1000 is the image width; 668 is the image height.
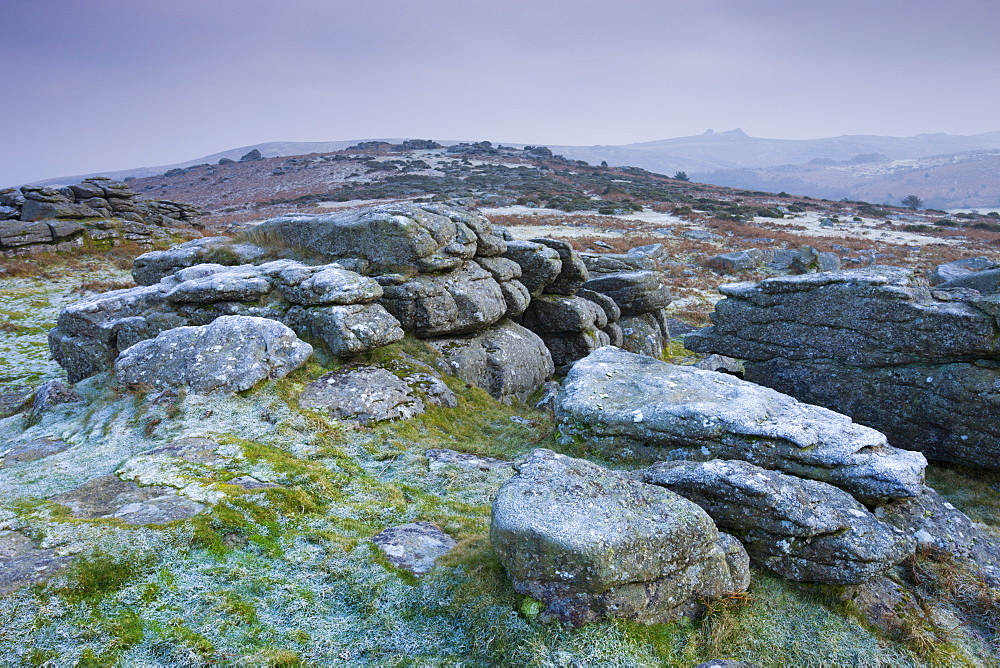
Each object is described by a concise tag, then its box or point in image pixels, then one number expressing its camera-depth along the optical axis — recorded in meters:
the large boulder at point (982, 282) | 16.86
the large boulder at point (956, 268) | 29.65
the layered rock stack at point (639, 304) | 22.50
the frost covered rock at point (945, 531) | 7.41
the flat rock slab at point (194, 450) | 8.62
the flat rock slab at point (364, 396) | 11.35
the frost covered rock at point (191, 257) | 17.36
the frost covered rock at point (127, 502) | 6.80
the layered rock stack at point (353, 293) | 13.63
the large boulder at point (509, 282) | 17.44
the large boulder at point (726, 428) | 7.61
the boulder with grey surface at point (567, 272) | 20.64
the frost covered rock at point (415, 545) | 6.43
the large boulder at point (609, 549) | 5.23
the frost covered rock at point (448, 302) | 14.84
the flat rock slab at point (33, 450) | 9.07
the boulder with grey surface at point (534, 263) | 19.30
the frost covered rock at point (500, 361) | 15.09
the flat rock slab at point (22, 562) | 5.16
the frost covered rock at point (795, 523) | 6.18
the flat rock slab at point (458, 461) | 9.62
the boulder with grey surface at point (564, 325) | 19.31
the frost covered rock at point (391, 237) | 15.46
